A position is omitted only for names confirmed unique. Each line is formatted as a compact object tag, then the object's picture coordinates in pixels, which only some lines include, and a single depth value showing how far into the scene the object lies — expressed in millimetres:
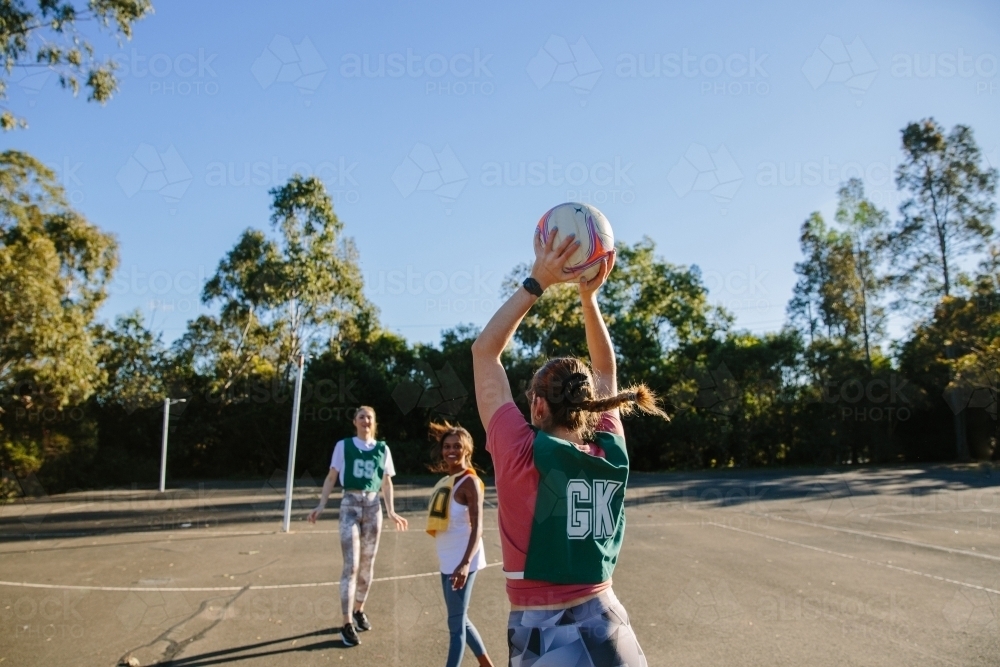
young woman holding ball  2150
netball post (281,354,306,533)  12609
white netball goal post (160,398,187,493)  22578
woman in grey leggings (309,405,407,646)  6316
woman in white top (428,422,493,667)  4828
